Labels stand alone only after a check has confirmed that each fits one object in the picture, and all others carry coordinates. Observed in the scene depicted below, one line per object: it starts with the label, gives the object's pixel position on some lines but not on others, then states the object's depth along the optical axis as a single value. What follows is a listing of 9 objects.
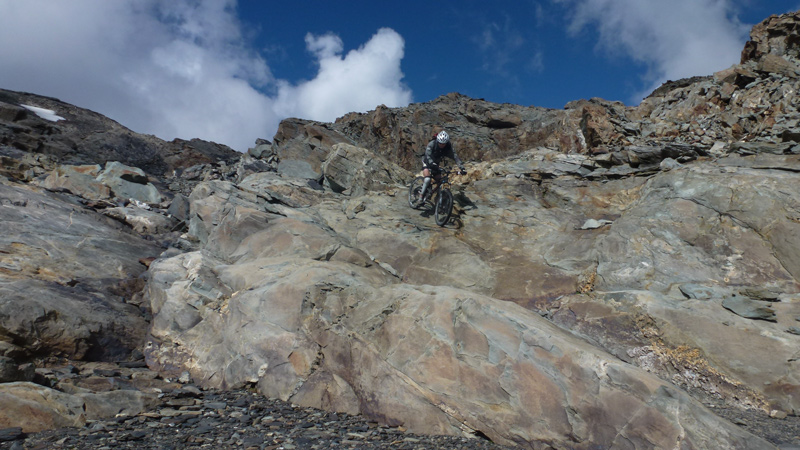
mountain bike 16.03
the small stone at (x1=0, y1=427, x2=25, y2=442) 5.62
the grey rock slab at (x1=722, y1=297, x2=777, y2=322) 9.67
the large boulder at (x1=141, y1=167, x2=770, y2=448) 6.36
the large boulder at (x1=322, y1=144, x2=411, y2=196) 20.83
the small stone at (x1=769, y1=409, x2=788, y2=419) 8.16
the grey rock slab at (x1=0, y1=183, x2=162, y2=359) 8.50
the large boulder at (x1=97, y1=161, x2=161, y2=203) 21.94
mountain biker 15.68
